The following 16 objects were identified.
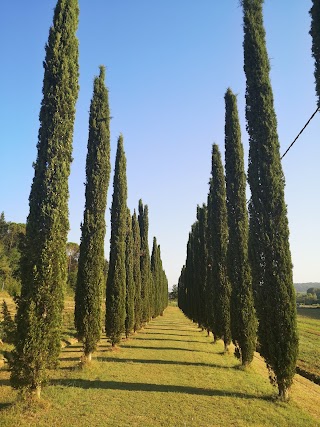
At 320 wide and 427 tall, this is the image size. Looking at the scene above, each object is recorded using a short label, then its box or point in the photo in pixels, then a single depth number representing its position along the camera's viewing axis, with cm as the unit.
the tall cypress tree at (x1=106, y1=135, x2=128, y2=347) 1788
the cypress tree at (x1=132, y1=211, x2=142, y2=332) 2688
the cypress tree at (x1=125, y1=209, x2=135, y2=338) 2233
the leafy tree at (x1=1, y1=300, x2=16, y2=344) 809
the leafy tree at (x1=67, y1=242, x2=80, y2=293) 8404
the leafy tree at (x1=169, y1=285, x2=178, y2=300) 15785
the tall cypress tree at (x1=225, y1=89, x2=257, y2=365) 1399
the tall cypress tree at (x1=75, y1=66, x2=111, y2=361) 1352
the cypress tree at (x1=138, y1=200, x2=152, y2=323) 3167
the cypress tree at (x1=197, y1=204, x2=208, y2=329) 2680
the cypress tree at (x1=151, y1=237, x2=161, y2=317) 4384
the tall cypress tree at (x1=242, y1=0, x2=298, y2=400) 972
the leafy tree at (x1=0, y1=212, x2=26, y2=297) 860
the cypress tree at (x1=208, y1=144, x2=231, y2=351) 1825
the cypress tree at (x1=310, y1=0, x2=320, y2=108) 637
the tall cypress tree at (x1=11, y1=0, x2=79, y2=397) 803
